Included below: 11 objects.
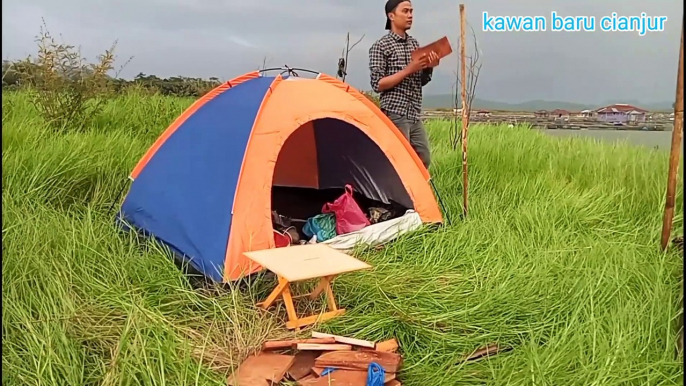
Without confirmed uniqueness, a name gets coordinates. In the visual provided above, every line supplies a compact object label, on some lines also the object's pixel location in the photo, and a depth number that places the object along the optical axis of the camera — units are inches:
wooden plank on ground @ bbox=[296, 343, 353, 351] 73.9
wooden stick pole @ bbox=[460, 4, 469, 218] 117.1
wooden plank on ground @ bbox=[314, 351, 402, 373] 71.2
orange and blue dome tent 95.2
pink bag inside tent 117.3
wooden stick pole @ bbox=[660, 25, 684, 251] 81.2
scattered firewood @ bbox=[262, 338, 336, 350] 75.2
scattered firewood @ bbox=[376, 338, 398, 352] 75.3
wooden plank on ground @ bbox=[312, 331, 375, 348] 74.6
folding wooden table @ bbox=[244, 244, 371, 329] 81.4
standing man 123.2
